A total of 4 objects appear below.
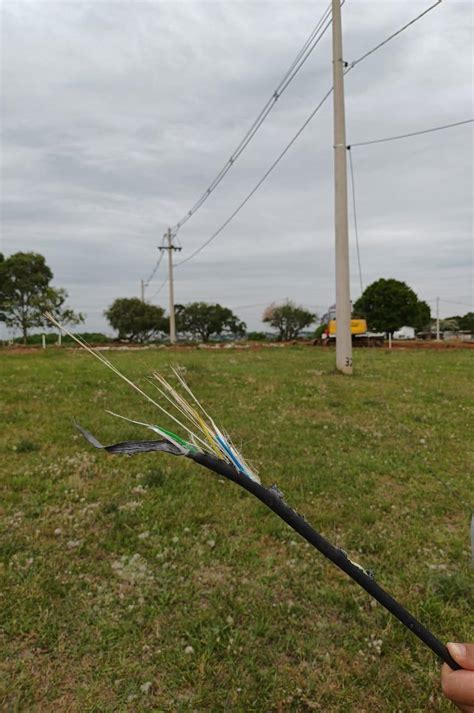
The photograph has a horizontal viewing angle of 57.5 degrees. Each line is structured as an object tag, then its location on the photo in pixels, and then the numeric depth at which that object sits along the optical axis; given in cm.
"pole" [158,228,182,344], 3788
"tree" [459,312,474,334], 8364
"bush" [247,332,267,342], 5575
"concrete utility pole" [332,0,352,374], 1173
